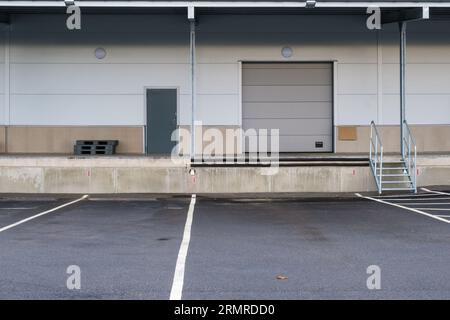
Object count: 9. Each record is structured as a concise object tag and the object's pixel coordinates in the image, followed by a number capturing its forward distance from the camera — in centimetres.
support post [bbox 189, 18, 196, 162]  2142
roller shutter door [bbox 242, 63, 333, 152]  2431
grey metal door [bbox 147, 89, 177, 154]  2384
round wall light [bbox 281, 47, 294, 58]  2402
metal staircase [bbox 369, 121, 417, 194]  2073
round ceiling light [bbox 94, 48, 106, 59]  2375
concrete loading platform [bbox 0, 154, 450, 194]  2100
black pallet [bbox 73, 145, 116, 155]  2269
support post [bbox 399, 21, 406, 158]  2159
